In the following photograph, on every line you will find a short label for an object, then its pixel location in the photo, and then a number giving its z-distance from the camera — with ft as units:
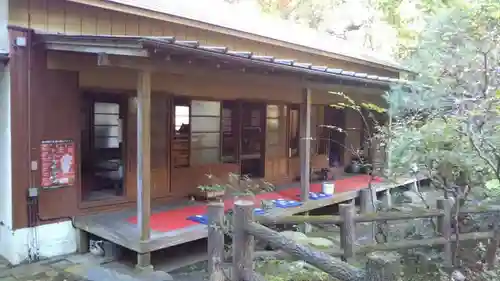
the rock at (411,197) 32.12
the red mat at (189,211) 20.56
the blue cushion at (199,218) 21.26
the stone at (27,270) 17.98
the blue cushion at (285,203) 25.09
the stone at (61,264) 18.97
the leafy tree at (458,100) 15.20
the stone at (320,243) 18.53
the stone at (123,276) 17.30
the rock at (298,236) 18.94
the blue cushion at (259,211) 22.71
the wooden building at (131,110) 18.86
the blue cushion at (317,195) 27.84
